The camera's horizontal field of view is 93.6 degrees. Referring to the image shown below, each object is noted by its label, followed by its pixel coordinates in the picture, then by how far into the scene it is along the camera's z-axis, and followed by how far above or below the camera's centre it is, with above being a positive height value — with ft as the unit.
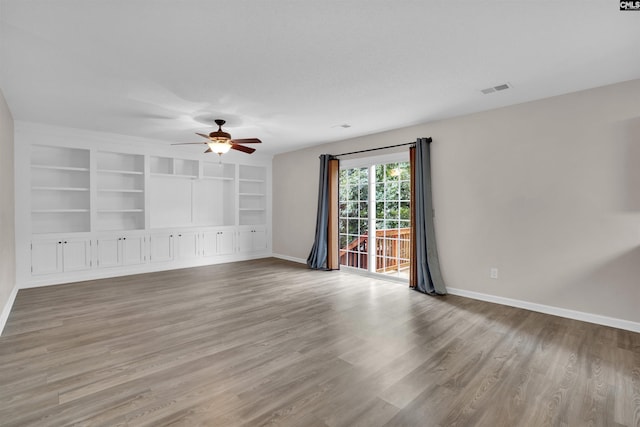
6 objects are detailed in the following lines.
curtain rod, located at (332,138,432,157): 16.18 +4.21
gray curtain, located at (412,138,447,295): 15.08 -0.50
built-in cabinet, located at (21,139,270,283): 16.99 +0.70
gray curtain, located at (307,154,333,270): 20.47 -0.07
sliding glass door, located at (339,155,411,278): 17.29 +0.22
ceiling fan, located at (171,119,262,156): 13.99 +3.77
